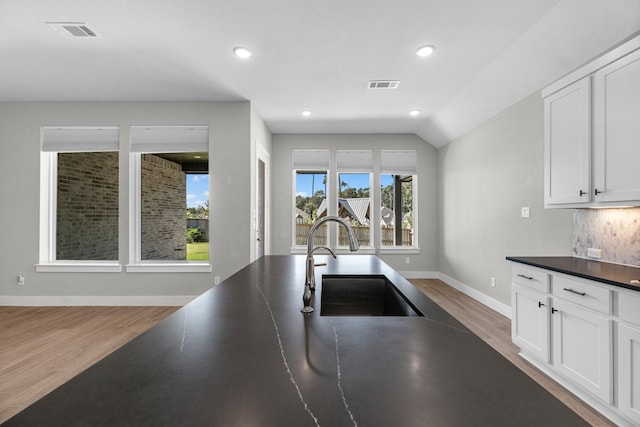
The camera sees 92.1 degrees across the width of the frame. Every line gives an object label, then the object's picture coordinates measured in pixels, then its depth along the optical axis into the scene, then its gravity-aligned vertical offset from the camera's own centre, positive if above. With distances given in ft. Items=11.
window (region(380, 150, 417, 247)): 19.12 +0.37
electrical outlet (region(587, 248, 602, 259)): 7.93 -0.94
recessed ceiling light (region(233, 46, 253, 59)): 9.11 +4.92
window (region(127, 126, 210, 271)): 13.52 +0.89
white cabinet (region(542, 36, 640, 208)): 6.12 +1.88
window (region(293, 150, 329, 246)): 18.93 +1.02
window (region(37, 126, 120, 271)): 13.55 +0.77
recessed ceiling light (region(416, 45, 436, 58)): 9.02 +4.93
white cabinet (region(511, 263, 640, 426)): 5.38 -2.45
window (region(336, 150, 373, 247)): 19.02 +0.97
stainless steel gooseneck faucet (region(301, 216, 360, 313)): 4.19 -0.40
